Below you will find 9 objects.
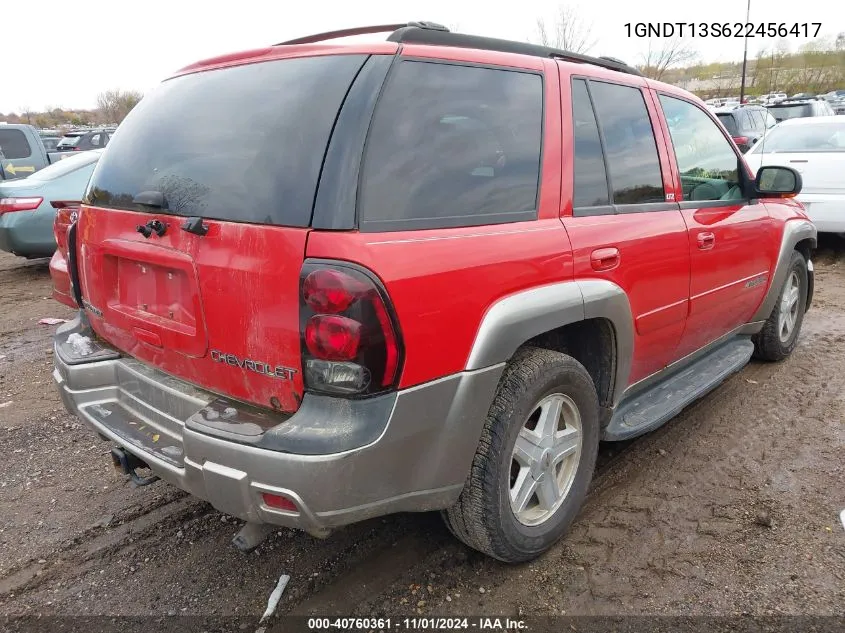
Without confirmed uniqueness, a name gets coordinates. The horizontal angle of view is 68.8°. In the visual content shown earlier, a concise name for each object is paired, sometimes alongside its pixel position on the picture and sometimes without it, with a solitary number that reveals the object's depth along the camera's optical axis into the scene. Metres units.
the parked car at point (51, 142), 20.58
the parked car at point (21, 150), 11.14
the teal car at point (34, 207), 7.45
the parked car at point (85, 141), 17.56
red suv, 1.82
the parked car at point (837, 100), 22.93
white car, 7.33
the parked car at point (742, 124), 12.28
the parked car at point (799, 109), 15.05
